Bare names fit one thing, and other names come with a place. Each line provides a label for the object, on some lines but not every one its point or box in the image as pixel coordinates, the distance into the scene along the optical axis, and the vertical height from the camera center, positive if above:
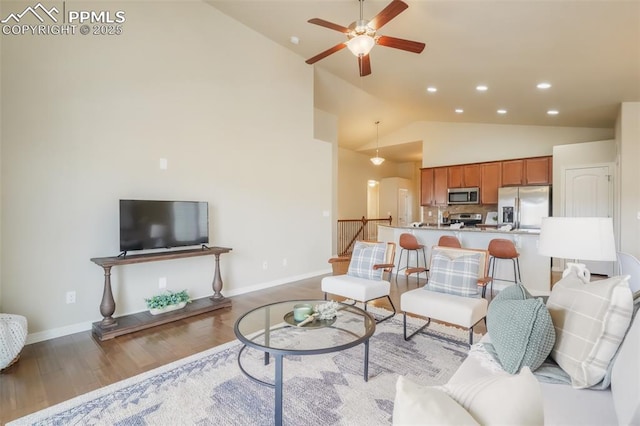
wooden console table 3.04 -1.15
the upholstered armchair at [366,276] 3.33 -0.80
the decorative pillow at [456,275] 2.86 -0.63
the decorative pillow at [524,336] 1.42 -0.60
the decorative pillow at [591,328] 1.28 -0.53
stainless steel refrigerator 6.39 +0.09
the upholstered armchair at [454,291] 2.58 -0.78
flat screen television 3.31 -0.16
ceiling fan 2.95 +1.71
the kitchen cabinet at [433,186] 8.12 +0.64
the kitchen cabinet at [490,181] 7.19 +0.67
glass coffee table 1.78 -0.86
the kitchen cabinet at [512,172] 6.86 +0.84
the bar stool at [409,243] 5.20 -0.57
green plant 3.45 -1.03
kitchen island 4.39 -0.63
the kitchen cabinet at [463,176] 7.56 +0.86
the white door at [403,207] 11.25 +0.11
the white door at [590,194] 5.53 +0.28
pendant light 8.18 +1.33
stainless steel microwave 7.54 +0.36
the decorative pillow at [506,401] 0.68 -0.44
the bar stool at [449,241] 4.76 -0.49
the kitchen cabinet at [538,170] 6.50 +0.84
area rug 1.84 -1.24
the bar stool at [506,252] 4.25 -0.59
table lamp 1.88 -0.20
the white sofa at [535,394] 0.69 -0.50
